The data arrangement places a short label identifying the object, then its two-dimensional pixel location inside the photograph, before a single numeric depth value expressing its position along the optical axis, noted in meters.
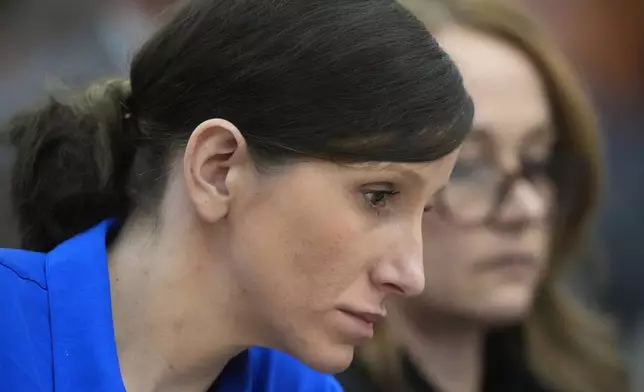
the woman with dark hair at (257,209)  2.79
